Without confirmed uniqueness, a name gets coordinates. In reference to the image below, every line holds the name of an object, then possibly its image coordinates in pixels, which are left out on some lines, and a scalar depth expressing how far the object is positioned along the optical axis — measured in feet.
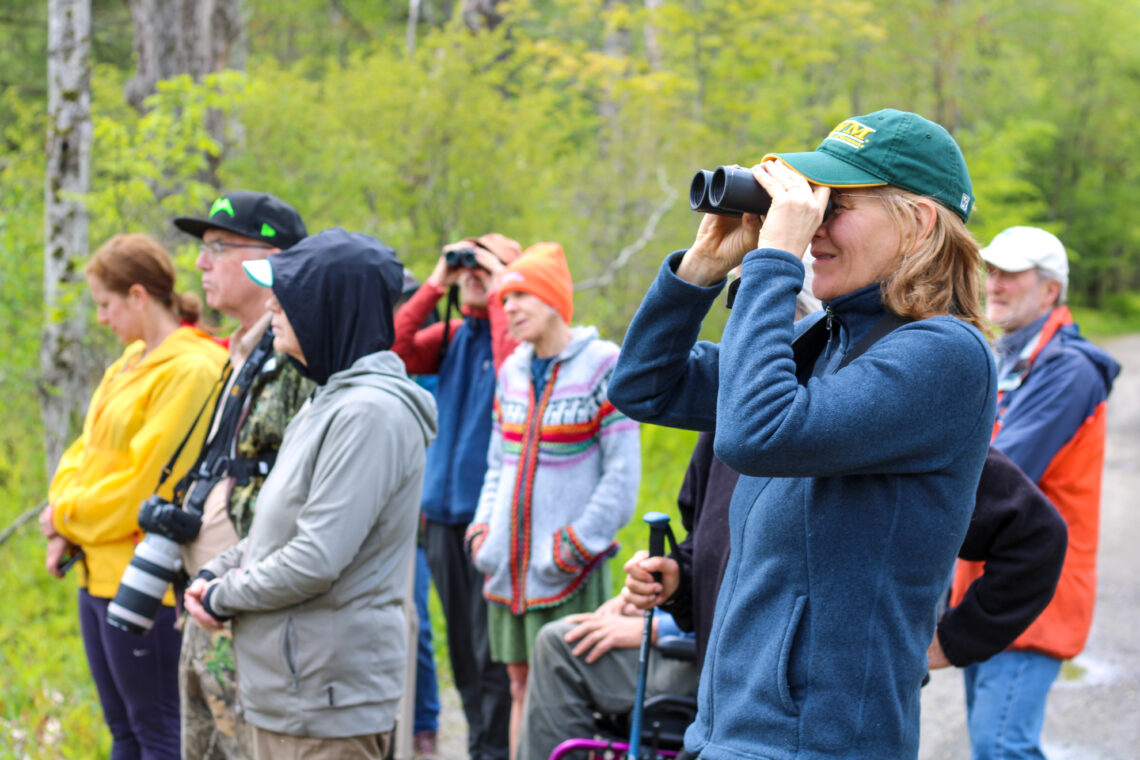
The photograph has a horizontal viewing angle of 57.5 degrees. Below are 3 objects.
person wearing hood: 9.43
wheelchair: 9.67
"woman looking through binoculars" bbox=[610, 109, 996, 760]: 5.39
